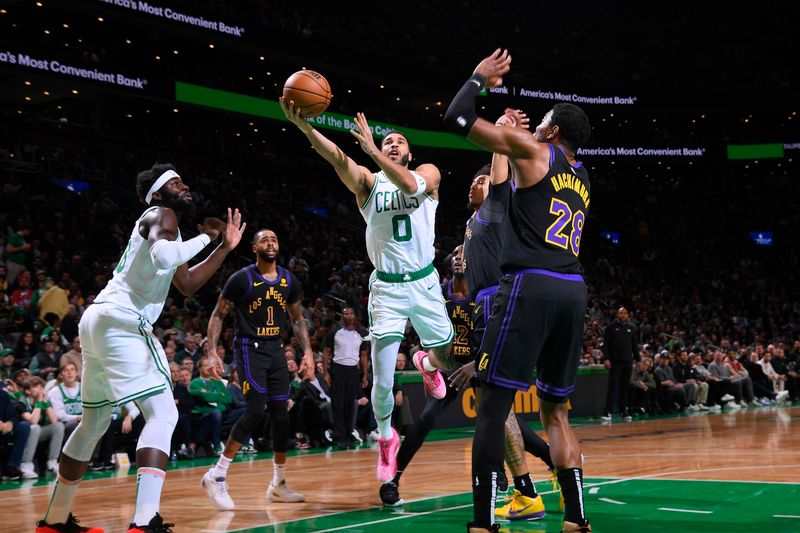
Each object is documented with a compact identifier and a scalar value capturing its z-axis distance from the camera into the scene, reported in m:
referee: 13.27
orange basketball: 6.45
